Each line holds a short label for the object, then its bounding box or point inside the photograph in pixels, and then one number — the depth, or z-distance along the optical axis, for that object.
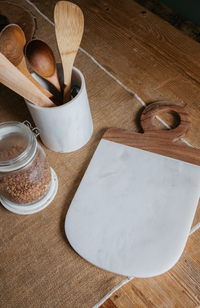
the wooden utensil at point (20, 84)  0.41
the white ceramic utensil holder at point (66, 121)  0.46
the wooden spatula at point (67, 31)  0.46
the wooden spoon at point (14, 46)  0.44
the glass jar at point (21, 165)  0.40
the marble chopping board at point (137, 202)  0.42
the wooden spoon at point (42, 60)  0.47
